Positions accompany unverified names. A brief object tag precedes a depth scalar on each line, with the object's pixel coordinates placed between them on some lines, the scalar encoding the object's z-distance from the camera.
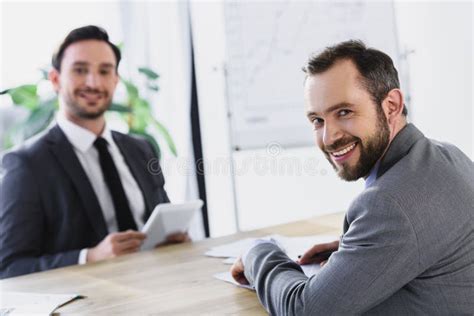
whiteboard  3.27
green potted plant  2.96
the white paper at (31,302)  1.26
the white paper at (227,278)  1.36
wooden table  1.24
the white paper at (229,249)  1.75
